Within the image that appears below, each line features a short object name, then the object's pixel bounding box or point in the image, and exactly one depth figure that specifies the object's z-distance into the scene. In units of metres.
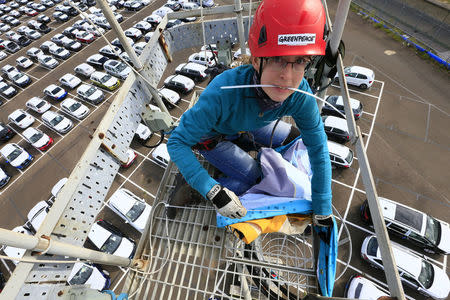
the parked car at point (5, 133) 14.62
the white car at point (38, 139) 13.56
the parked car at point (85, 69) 17.47
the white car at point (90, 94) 15.34
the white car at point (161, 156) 11.61
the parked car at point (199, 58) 15.84
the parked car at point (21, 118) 14.90
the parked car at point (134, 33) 19.78
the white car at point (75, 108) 14.71
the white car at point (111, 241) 9.05
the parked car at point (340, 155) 10.40
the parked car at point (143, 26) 20.61
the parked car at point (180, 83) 14.74
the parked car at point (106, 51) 18.88
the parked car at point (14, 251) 9.78
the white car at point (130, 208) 9.73
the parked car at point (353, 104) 11.89
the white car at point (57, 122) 14.10
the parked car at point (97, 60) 18.02
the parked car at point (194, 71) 15.34
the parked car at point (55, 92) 16.08
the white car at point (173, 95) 14.05
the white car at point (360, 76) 13.32
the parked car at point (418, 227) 8.24
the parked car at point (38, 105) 15.52
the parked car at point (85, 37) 20.88
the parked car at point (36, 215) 10.29
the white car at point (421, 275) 7.50
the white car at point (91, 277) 8.43
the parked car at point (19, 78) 18.30
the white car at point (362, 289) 7.30
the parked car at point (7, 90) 17.77
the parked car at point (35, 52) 20.16
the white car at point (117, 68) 16.61
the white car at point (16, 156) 12.98
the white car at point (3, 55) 21.80
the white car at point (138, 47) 17.81
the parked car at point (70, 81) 16.83
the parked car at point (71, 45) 20.44
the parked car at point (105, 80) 15.97
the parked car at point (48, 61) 19.28
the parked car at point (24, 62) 19.78
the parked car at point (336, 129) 11.17
